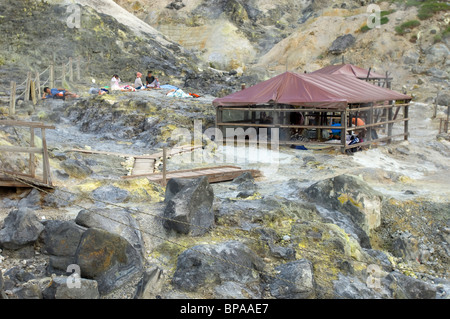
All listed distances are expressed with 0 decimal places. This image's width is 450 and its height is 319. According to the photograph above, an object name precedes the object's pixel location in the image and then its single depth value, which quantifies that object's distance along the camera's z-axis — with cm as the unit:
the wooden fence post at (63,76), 2354
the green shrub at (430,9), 3553
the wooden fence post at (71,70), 2519
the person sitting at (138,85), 2317
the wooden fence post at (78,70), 2606
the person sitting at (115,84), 2255
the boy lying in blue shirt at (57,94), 2155
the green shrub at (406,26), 3483
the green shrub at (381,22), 3609
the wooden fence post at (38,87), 2141
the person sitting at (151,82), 2342
